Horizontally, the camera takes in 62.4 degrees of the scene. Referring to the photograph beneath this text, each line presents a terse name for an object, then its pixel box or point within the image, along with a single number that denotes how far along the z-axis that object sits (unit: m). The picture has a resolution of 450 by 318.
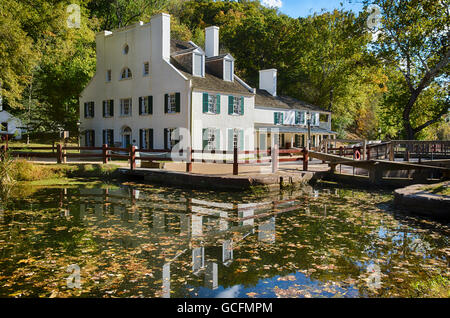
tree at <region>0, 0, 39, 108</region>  23.40
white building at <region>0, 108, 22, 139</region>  41.16
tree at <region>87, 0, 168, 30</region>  46.59
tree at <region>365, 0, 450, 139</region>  23.28
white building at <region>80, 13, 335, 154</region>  25.77
